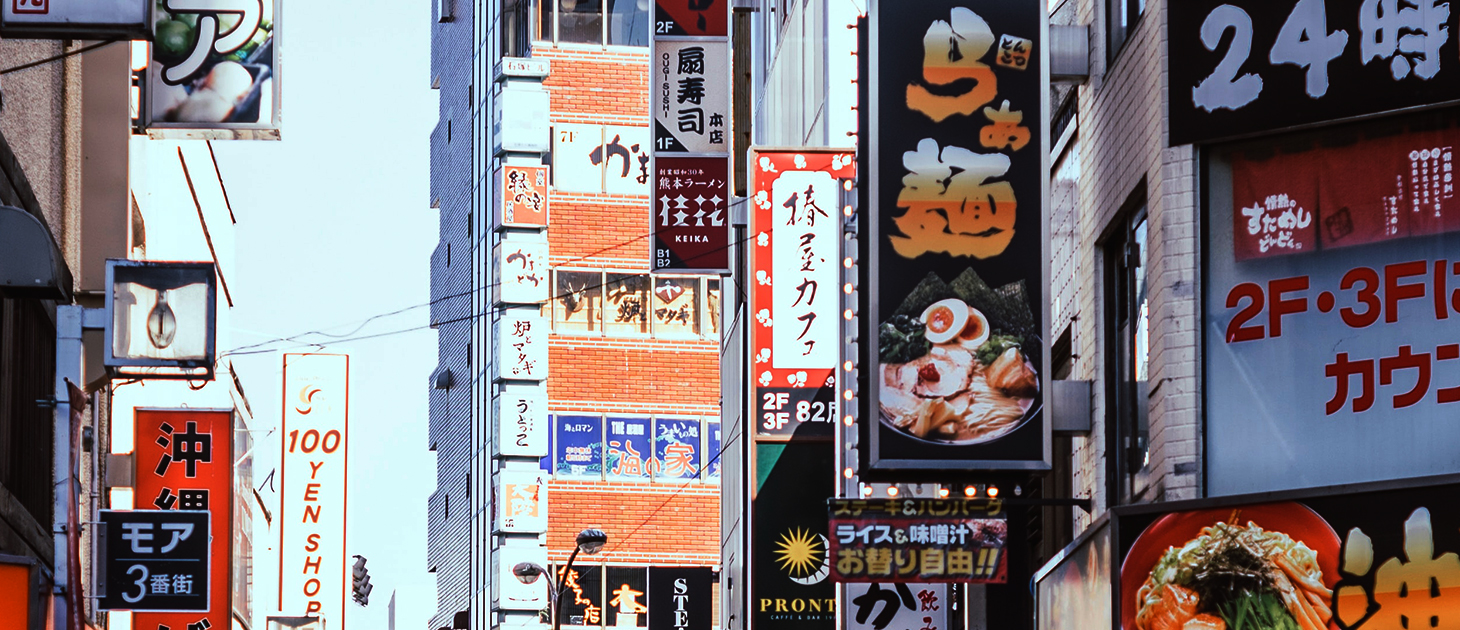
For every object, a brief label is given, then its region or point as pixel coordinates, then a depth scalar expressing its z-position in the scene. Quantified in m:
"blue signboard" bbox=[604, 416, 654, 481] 68.81
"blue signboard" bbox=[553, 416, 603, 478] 68.69
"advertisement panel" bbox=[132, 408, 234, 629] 27.42
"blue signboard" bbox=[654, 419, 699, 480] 69.19
